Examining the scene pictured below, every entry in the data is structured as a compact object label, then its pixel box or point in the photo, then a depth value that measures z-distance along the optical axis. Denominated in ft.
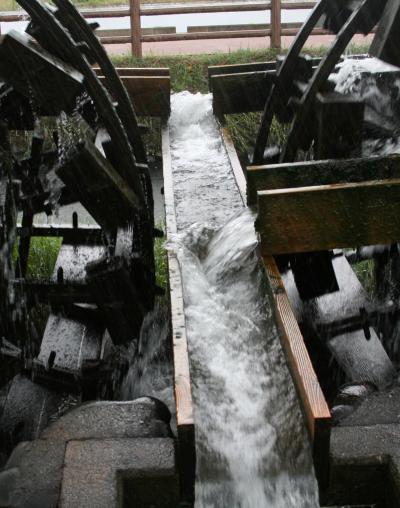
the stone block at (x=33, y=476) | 8.70
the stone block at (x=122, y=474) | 8.49
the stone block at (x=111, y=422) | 9.89
